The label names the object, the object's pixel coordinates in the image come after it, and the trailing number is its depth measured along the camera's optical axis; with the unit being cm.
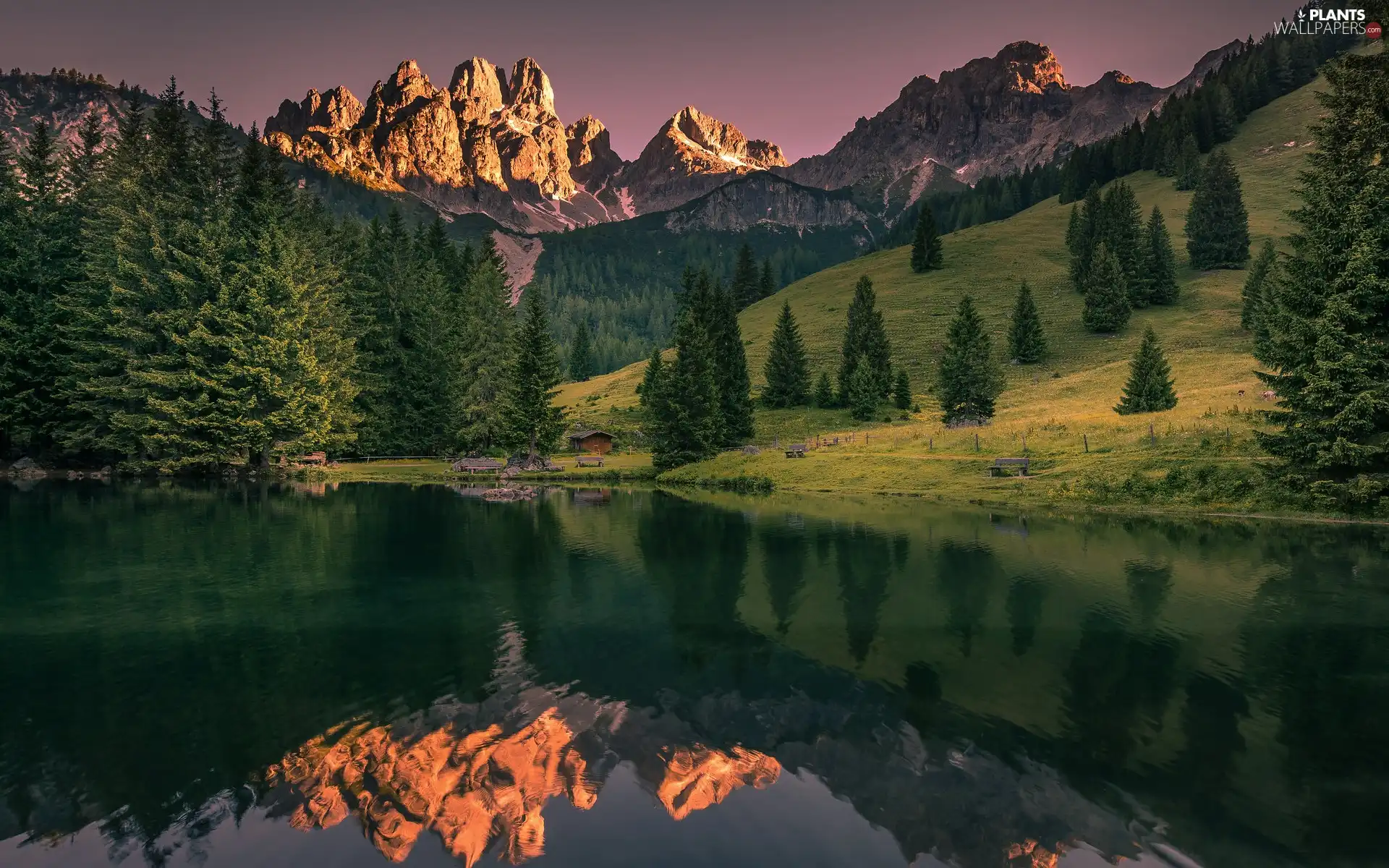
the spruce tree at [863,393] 9038
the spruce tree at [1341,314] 3544
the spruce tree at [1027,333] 10375
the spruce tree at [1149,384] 6394
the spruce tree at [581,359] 17938
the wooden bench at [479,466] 7575
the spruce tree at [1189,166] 16300
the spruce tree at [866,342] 9719
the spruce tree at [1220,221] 12850
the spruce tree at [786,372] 9925
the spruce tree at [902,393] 9238
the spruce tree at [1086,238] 12781
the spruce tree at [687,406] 7144
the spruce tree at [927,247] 15675
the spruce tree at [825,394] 9838
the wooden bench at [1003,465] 5360
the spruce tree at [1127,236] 11788
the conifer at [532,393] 7538
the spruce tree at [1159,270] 11781
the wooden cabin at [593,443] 9475
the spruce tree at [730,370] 8212
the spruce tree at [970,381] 7456
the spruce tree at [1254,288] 9281
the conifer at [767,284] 17575
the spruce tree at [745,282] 17100
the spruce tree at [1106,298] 10825
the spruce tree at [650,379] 10169
